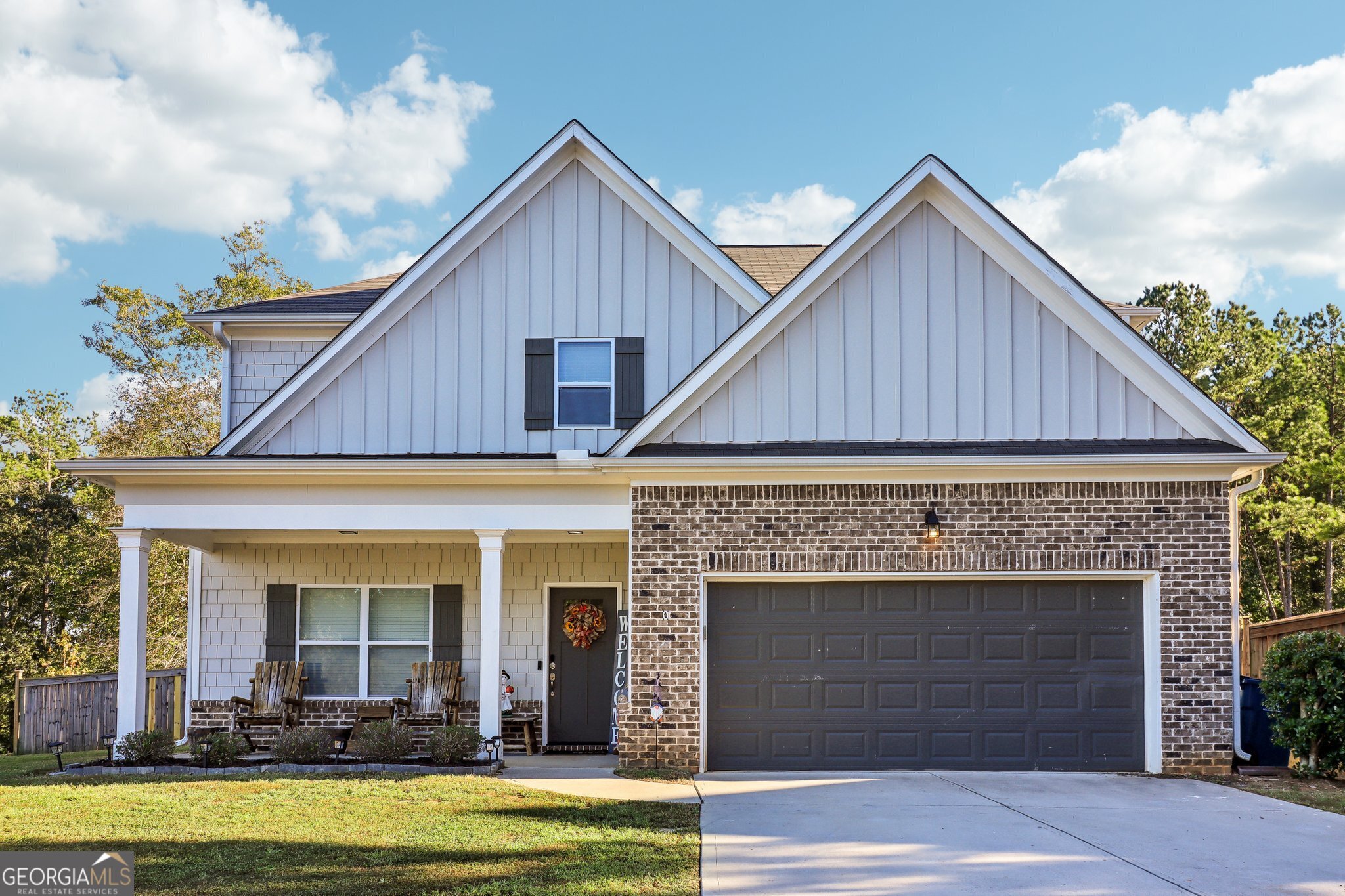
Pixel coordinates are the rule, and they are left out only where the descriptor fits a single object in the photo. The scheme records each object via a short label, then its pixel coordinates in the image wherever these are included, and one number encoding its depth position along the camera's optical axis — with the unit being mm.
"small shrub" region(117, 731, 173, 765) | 12047
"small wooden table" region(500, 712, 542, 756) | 14191
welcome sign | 14078
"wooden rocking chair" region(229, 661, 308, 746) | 13766
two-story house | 11852
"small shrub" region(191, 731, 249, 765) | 11898
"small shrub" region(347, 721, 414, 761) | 11812
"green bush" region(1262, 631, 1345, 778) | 11102
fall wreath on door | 14609
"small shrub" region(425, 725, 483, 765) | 11742
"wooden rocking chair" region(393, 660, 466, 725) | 14016
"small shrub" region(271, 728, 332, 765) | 11953
